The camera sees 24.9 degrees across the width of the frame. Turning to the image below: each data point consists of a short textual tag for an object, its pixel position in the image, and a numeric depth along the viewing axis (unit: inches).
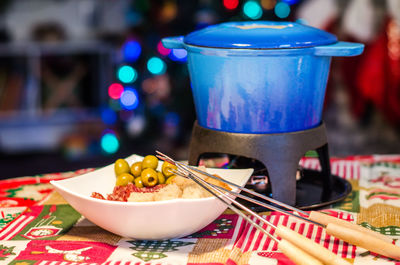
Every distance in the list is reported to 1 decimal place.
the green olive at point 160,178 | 40.0
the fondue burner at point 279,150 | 41.5
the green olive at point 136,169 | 41.0
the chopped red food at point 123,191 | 37.7
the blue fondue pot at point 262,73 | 40.7
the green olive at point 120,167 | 41.1
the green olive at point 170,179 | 40.0
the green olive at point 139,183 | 39.9
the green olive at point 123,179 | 40.2
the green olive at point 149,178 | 39.7
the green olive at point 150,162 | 40.9
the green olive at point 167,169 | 39.8
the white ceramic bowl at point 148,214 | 36.0
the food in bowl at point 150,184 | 37.1
